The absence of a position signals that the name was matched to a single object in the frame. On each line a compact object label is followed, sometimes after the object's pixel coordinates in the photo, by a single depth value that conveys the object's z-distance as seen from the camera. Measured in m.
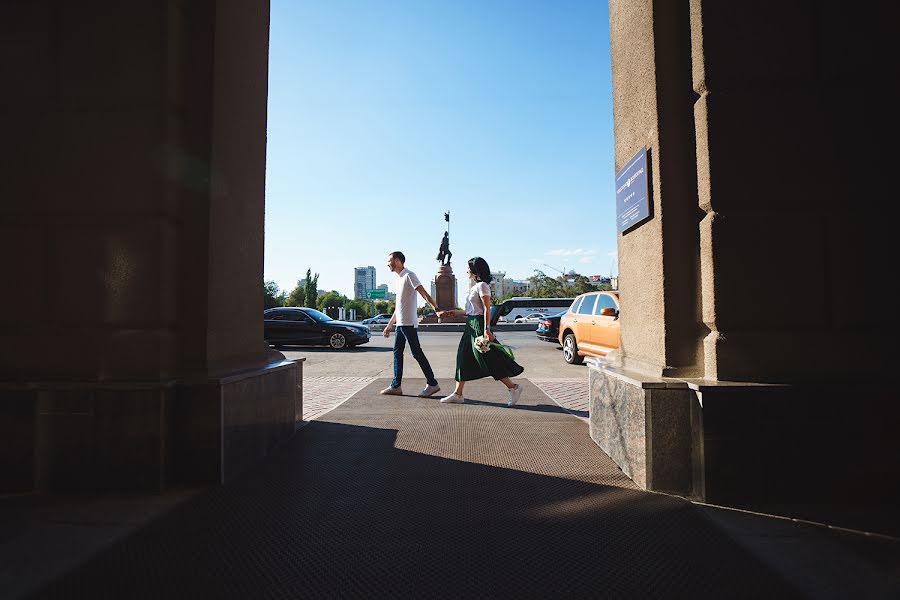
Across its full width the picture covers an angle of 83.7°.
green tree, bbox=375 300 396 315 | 107.22
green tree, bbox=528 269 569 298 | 97.46
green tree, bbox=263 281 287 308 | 88.29
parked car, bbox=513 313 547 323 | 57.22
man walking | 6.72
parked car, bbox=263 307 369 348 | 16.45
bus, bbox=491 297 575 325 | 54.44
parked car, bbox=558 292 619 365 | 9.59
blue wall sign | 3.41
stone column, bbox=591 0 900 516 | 2.81
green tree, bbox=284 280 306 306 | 89.27
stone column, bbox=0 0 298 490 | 3.02
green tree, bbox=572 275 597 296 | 88.47
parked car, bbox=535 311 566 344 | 15.27
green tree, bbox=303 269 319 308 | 85.75
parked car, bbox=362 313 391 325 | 51.60
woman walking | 6.05
